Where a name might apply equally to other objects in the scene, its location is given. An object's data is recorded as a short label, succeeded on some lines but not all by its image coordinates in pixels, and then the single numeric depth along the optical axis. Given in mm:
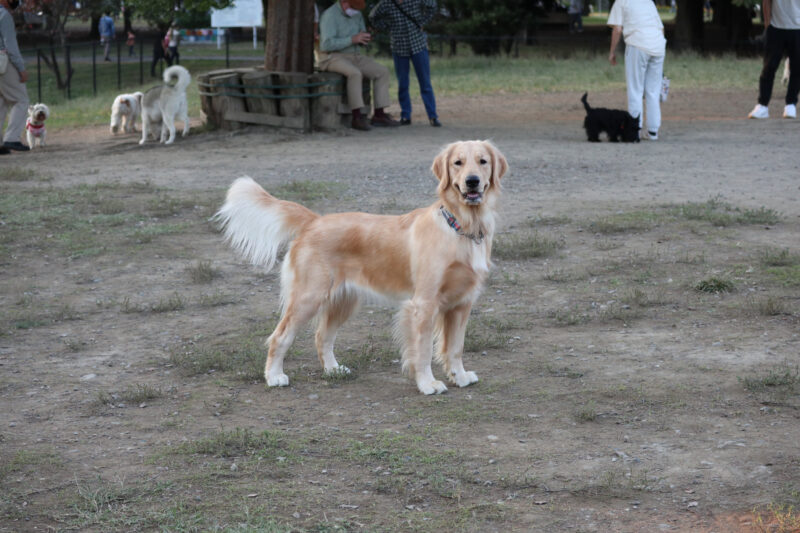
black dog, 13625
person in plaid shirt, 14922
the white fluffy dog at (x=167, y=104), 14344
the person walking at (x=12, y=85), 13367
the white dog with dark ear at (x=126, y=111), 15945
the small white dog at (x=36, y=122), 14328
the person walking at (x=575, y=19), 52781
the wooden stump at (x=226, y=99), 14797
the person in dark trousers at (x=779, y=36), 15375
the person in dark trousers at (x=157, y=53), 30312
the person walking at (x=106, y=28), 39250
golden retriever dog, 4973
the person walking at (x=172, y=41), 33156
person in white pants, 13180
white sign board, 32281
